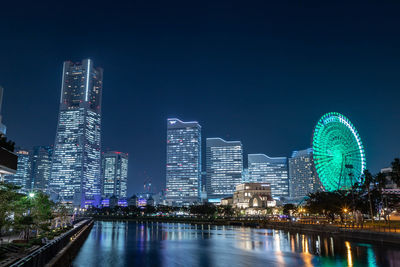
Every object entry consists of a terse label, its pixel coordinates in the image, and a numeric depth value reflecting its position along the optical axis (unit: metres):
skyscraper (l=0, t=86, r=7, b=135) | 76.14
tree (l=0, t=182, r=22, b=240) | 26.12
